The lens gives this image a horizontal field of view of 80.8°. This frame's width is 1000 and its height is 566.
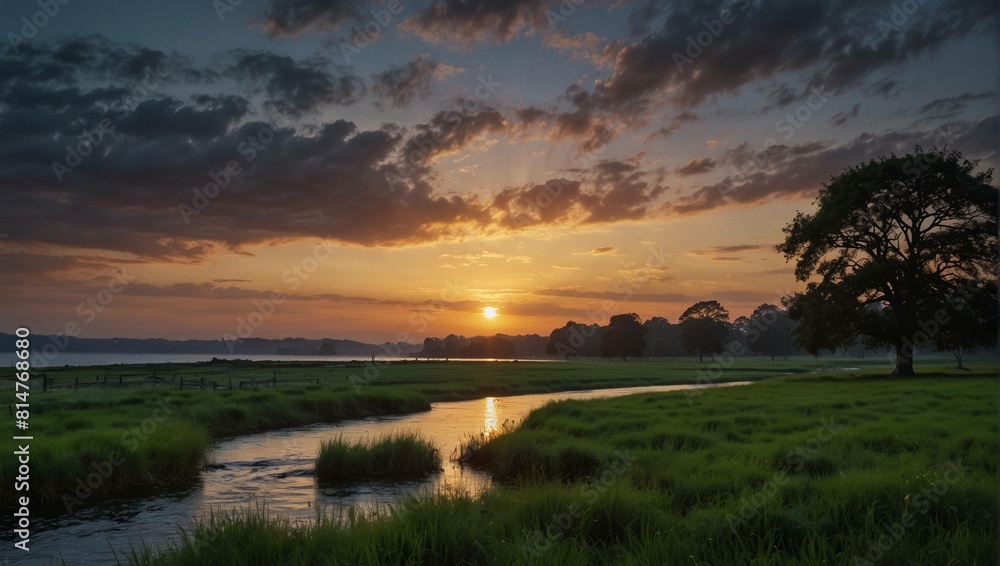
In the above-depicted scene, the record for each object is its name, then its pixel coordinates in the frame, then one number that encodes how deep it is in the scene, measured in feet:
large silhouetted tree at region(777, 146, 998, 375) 135.74
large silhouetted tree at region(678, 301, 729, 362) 460.96
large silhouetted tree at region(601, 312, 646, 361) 499.92
